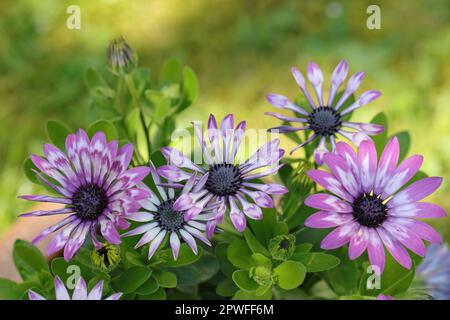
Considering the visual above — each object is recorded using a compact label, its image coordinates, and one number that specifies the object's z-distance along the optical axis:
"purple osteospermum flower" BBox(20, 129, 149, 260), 0.51
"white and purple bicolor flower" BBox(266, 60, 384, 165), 0.58
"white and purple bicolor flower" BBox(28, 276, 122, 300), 0.51
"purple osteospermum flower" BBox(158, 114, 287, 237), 0.51
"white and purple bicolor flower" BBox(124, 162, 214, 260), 0.53
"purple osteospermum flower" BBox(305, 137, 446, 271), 0.50
